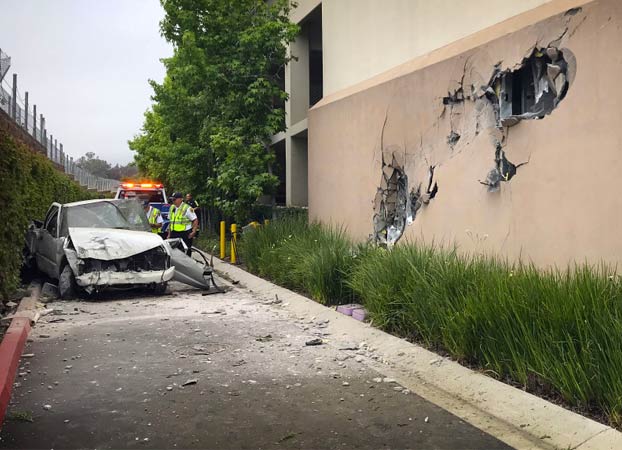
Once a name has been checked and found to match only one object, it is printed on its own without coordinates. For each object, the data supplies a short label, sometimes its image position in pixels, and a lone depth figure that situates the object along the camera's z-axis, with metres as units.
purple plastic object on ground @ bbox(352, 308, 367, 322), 7.64
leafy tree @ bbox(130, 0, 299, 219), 15.98
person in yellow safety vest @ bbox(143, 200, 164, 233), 12.84
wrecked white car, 9.48
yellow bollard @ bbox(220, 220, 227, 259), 15.47
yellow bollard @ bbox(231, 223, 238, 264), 14.50
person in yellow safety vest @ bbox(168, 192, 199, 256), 12.98
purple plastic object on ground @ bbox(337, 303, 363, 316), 8.02
